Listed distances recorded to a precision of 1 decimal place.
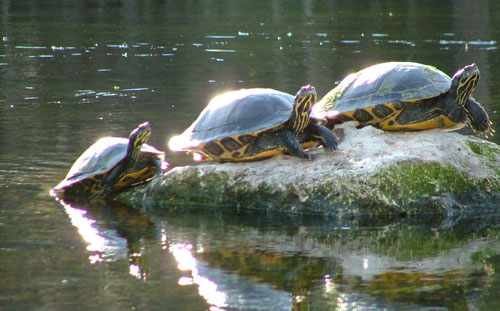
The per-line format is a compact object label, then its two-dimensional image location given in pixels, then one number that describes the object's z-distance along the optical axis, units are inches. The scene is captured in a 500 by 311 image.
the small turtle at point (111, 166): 680.4
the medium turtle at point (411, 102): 689.0
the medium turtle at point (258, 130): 649.0
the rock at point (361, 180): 623.5
